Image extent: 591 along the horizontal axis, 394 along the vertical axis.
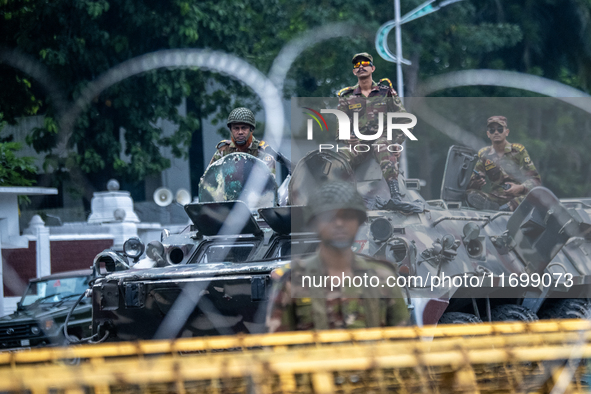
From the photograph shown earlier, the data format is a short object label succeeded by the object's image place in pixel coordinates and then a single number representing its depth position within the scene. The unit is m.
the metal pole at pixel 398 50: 39.81
